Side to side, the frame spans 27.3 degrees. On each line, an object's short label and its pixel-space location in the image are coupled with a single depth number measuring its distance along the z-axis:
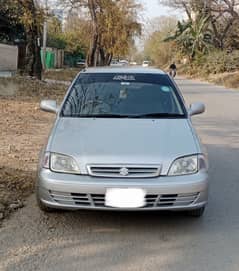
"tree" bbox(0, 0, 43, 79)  20.12
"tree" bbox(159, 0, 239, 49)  49.65
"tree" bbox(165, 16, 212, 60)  52.72
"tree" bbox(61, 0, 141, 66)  29.80
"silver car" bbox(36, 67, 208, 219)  4.58
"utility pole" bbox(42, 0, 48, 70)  39.65
